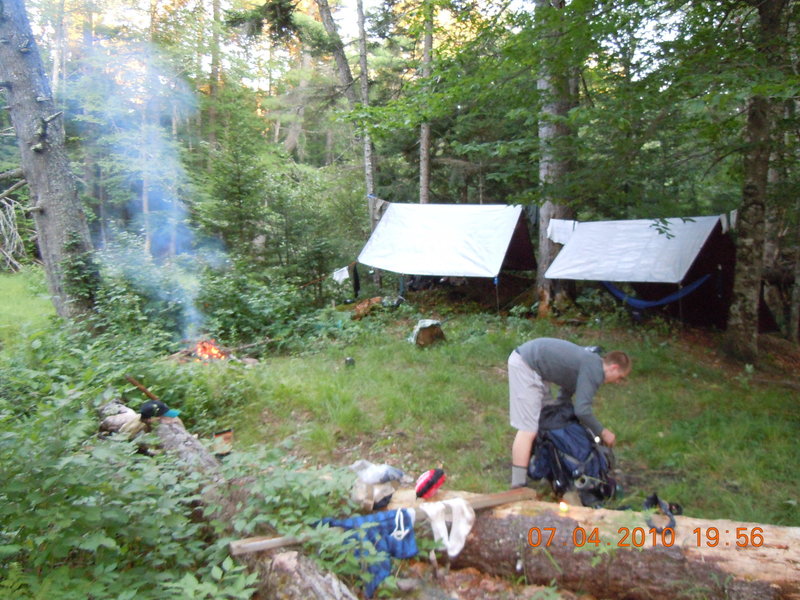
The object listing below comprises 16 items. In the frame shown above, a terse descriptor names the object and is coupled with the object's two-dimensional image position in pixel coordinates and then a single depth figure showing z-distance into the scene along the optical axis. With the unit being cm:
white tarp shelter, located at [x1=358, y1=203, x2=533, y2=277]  895
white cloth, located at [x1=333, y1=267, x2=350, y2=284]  1049
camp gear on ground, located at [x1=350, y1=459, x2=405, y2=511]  252
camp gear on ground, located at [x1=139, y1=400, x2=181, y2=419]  382
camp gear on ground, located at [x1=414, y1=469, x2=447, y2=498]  266
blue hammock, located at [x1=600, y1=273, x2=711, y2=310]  730
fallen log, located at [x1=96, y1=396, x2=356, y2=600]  199
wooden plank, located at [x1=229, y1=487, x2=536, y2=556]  217
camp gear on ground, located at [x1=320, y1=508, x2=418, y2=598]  232
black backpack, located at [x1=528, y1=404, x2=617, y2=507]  289
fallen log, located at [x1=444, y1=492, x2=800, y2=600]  205
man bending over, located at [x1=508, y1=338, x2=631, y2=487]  295
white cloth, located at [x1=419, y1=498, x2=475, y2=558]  240
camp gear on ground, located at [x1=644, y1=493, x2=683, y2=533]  229
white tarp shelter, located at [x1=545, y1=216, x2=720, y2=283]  711
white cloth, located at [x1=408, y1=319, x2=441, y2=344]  704
